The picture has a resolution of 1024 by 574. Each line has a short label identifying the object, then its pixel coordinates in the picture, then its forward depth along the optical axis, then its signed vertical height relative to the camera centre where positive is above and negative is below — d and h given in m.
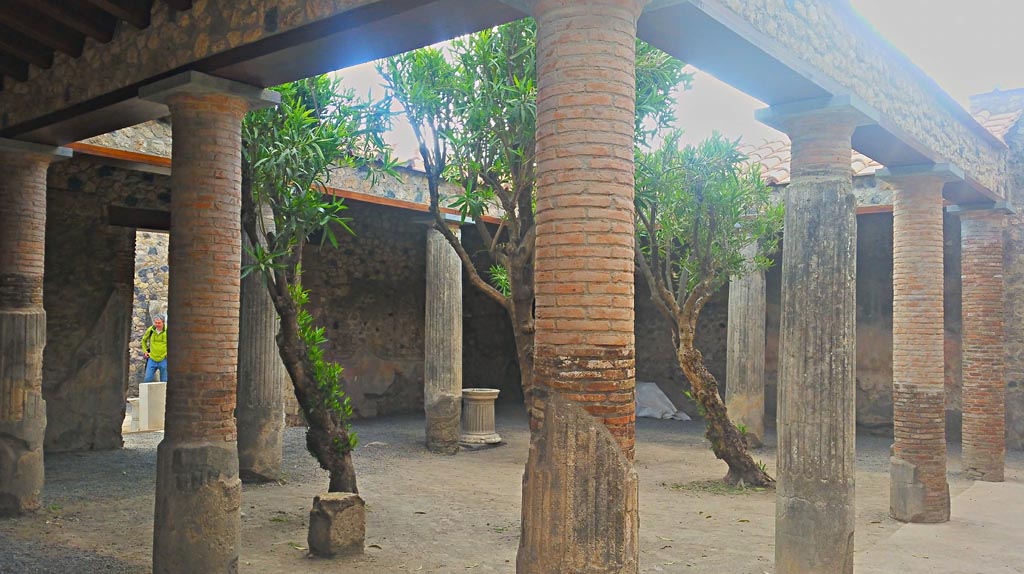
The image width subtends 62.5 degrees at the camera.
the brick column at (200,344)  5.28 -0.13
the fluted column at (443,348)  11.47 -0.29
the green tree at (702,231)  8.76 +1.10
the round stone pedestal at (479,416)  12.06 -1.26
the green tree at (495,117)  6.69 +1.73
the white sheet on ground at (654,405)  15.28 -1.35
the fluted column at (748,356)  11.92 -0.34
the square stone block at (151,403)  12.55 -1.20
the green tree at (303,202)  6.75 +0.99
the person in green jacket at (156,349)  13.45 -0.42
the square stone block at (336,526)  6.01 -1.43
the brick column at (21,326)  7.07 -0.04
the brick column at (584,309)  3.57 +0.09
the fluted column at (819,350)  5.64 -0.11
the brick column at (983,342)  9.78 -0.07
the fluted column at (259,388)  8.82 -0.67
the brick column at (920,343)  7.82 -0.08
